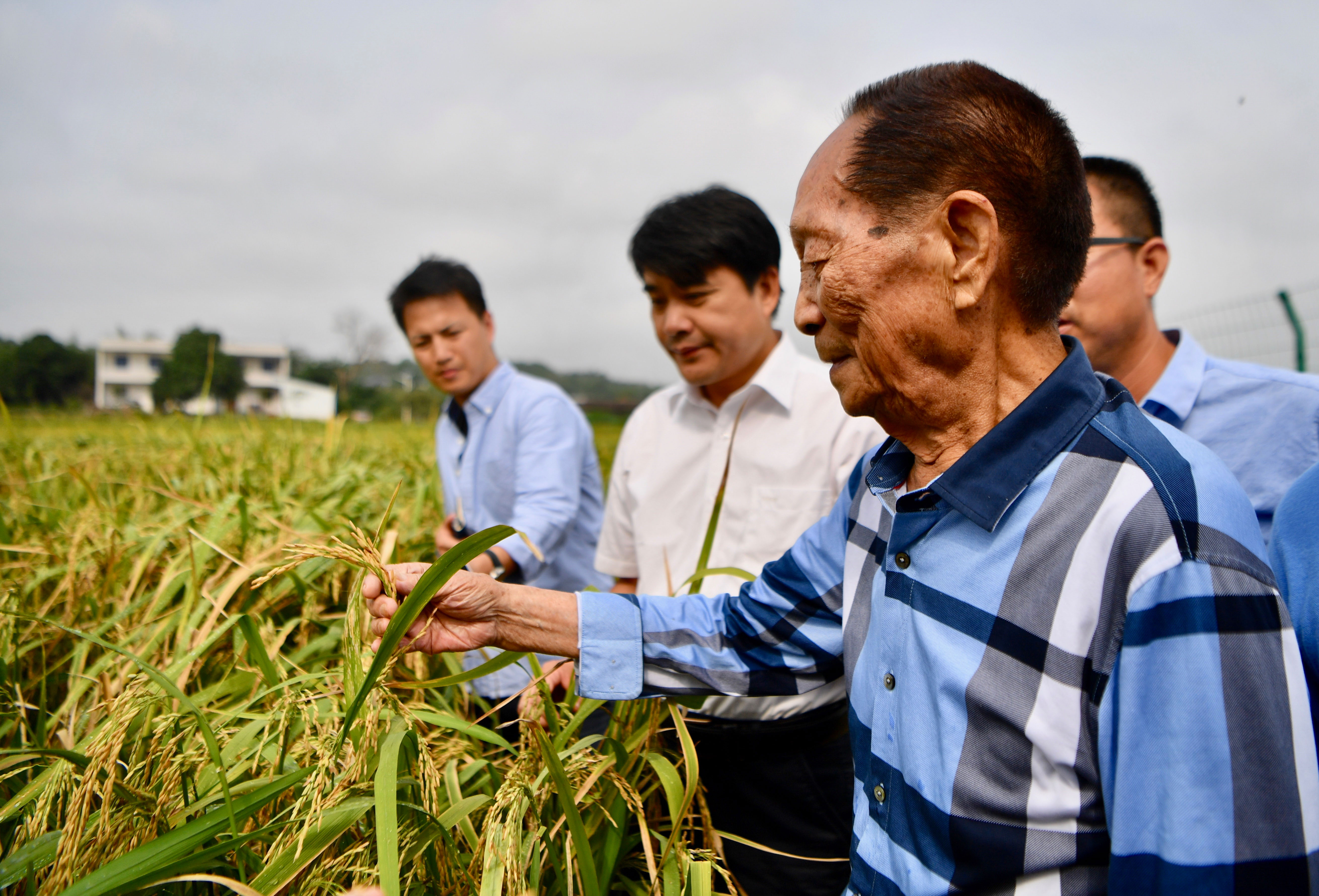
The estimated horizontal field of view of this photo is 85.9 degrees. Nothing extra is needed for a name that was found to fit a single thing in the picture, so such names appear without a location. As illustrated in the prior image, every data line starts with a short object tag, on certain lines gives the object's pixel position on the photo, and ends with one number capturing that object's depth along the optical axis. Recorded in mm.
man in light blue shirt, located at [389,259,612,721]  2705
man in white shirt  1604
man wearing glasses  1734
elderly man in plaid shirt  677
